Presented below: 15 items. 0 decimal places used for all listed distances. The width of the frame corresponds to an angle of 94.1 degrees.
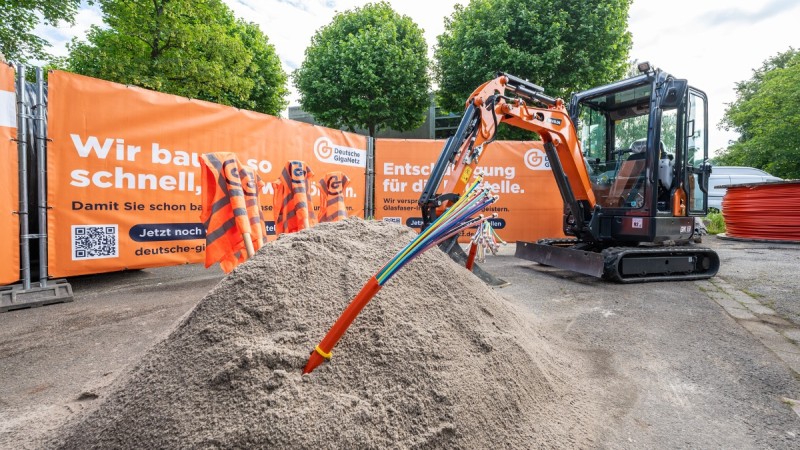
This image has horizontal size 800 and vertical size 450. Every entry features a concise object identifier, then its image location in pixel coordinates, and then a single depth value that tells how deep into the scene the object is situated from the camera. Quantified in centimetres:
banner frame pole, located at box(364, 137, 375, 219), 848
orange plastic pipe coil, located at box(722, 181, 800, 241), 1006
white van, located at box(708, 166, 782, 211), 1694
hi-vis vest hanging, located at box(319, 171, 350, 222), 508
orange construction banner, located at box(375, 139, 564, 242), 891
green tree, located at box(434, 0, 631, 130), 1310
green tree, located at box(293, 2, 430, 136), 1684
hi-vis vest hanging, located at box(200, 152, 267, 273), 359
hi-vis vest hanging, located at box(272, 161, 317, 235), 436
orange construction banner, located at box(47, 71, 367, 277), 442
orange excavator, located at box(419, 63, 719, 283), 512
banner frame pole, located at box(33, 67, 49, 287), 412
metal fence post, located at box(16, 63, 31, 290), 392
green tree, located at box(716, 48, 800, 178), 2098
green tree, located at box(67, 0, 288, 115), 1088
